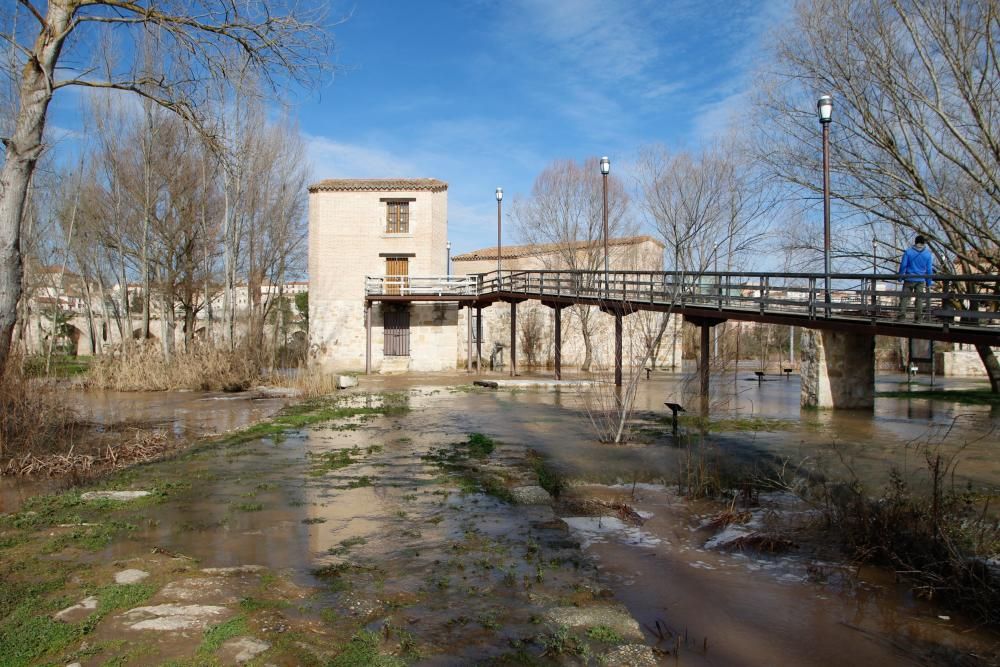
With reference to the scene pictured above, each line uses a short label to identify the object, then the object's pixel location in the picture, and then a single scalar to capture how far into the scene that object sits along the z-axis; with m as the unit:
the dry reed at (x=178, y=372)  19.67
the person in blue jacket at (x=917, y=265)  12.55
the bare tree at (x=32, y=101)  7.57
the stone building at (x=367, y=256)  30.89
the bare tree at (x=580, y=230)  31.95
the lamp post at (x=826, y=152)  12.23
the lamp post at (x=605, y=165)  19.36
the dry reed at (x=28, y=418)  7.86
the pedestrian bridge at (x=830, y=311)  10.82
